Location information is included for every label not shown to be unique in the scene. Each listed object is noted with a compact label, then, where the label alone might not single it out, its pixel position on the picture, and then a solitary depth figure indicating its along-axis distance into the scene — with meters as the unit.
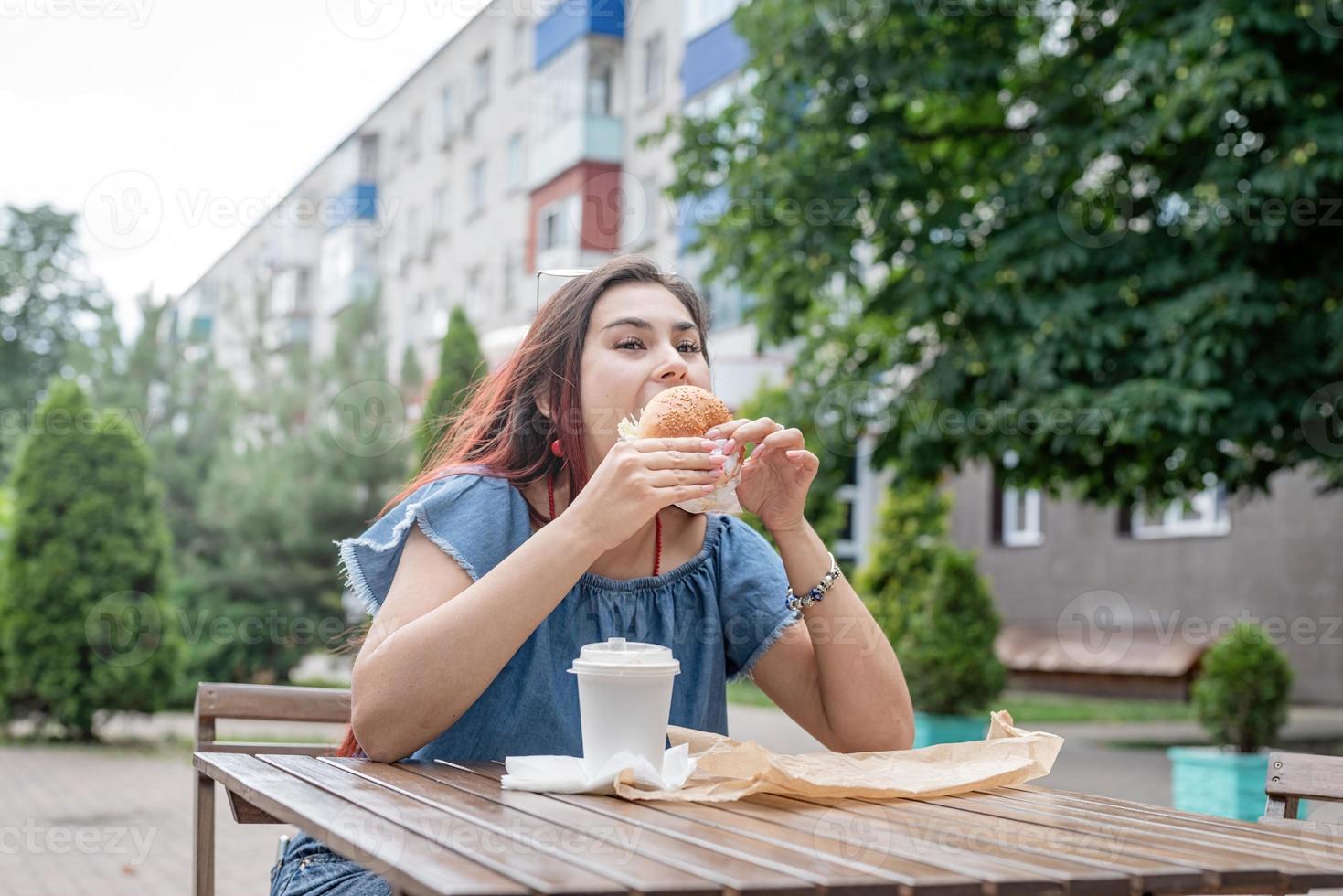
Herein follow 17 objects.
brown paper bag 1.92
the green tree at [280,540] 14.52
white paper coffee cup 1.88
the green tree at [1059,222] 8.48
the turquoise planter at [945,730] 9.26
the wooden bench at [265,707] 2.88
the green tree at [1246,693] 10.02
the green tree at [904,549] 15.71
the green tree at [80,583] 11.46
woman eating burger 2.11
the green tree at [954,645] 11.98
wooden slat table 1.36
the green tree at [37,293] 37.34
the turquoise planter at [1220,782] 6.98
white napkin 1.89
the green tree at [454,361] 11.38
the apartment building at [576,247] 17.62
